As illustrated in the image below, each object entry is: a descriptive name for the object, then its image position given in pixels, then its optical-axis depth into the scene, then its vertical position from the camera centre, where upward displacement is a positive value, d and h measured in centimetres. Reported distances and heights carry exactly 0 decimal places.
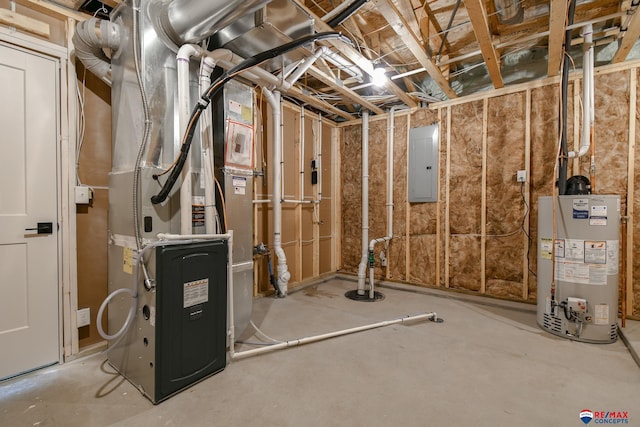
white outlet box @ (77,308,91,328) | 211 -80
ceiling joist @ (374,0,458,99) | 206 +141
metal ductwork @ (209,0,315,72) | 189 +124
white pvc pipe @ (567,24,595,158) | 265 +99
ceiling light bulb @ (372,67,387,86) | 291 +136
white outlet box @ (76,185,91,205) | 207 +10
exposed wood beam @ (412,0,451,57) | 268 +177
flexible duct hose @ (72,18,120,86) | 187 +110
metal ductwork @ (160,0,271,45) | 161 +112
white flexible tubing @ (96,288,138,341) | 170 -62
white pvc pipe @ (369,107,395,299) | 414 +49
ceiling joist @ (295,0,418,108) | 222 +140
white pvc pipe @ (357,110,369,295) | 409 +44
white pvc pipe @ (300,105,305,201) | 411 +81
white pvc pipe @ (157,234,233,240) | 170 -18
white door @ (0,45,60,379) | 184 -3
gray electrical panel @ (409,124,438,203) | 390 +60
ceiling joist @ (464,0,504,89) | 205 +142
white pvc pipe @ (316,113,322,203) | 439 +75
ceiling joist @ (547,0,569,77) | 203 +141
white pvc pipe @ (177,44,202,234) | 183 +59
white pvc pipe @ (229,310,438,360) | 212 -109
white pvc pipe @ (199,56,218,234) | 195 +37
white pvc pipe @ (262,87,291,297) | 333 +5
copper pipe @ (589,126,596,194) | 263 +37
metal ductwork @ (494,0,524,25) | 229 +161
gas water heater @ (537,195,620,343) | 237 -51
